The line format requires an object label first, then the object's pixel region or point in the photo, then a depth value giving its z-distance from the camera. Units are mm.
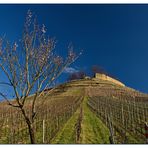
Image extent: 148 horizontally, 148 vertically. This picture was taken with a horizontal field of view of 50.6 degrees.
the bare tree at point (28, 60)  4309
